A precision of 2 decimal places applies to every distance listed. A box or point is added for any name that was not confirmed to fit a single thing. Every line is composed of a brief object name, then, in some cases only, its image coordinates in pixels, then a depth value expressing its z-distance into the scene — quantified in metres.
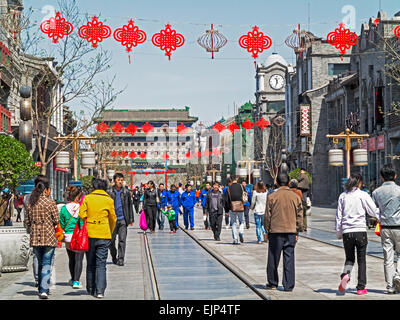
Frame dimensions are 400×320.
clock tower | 97.81
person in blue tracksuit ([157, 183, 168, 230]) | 28.25
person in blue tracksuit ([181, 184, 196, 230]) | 28.73
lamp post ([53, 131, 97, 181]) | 30.14
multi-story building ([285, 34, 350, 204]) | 64.25
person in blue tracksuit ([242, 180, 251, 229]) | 27.89
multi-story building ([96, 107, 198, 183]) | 170.12
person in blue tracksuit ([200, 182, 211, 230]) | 26.91
